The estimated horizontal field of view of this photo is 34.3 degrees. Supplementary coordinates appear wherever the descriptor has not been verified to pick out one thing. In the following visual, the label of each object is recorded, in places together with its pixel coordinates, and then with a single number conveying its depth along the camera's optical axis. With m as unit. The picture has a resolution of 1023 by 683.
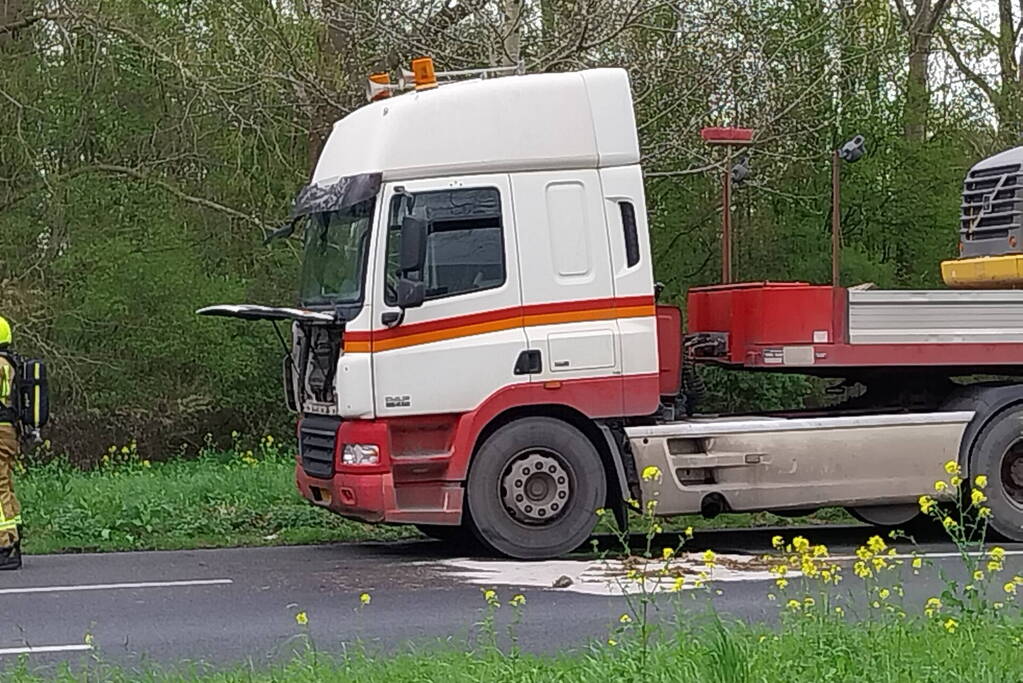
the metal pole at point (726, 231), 13.51
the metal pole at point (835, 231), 12.55
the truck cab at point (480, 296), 10.74
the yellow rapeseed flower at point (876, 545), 6.73
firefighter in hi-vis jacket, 11.01
